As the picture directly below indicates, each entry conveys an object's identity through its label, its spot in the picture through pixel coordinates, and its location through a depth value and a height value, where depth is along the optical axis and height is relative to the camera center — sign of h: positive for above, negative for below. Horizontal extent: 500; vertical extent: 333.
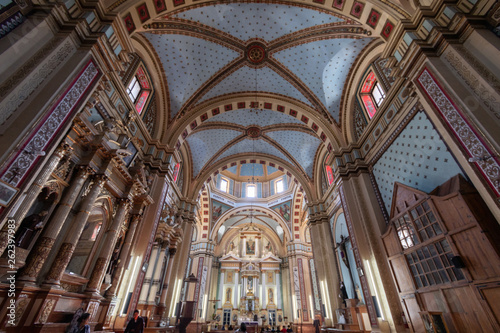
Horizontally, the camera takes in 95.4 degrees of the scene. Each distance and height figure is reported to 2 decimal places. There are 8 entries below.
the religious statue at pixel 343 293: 10.38 +1.19
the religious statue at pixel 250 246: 24.70 +6.91
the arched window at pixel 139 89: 8.80 +7.81
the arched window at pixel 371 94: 8.91 +7.83
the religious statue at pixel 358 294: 9.68 +1.09
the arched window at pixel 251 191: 22.45 +10.82
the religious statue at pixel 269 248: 24.84 +6.77
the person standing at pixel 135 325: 5.55 -0.09
